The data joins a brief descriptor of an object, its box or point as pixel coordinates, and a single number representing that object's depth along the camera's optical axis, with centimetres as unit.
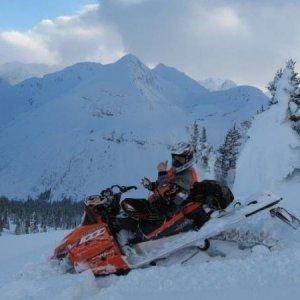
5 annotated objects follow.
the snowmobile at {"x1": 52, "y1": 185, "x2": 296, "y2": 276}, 634
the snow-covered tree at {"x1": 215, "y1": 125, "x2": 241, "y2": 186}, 3570
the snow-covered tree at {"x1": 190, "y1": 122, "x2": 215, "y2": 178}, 3300
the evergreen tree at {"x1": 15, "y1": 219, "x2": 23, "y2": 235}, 7743
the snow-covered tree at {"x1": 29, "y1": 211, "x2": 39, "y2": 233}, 7673
